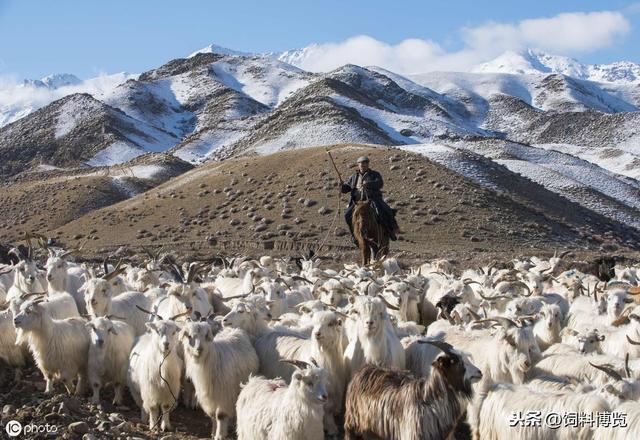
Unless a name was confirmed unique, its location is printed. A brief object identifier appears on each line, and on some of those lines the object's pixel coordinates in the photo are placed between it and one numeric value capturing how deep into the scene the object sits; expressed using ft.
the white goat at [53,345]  31.83
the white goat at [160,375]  28.91
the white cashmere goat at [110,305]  37.52
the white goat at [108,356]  31.48
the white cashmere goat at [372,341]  27.43
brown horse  60.08
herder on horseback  60.54
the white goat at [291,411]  22.91
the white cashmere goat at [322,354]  27.58
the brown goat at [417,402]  21.63
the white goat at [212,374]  27.61
